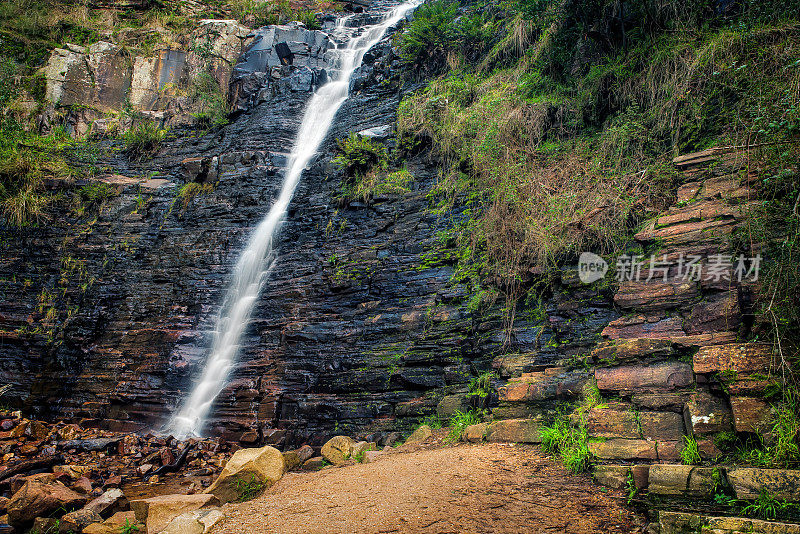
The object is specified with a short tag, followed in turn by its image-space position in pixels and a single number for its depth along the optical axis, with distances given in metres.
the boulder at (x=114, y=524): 4.71
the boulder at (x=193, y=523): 3.96
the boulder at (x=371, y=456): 5.50
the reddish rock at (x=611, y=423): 3.93
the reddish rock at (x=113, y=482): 6.29
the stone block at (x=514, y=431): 4.66
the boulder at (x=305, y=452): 6.34
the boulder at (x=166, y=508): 4.62
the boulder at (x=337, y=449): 6.00
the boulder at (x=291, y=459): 6.10
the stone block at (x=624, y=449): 3.67
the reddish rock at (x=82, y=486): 5.87
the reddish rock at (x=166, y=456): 6.99
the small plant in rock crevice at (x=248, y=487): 5.03
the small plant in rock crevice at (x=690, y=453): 3.43
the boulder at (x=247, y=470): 4.98
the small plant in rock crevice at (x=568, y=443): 3.91
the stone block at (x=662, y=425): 3.71
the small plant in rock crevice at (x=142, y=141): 13.70
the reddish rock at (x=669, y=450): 3.55
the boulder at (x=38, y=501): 4.91
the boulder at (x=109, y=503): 5.08
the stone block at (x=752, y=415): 3.27
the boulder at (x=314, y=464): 6.01
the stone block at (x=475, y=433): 5.05
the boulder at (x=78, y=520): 4.71
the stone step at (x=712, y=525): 2.60
